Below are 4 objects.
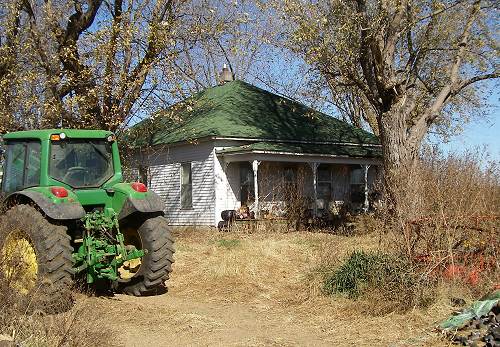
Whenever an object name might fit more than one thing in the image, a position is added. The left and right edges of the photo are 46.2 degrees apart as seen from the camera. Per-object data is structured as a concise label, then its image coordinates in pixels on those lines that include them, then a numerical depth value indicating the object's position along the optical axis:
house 20.17
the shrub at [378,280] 7.80
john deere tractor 7.93
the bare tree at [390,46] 15.27
